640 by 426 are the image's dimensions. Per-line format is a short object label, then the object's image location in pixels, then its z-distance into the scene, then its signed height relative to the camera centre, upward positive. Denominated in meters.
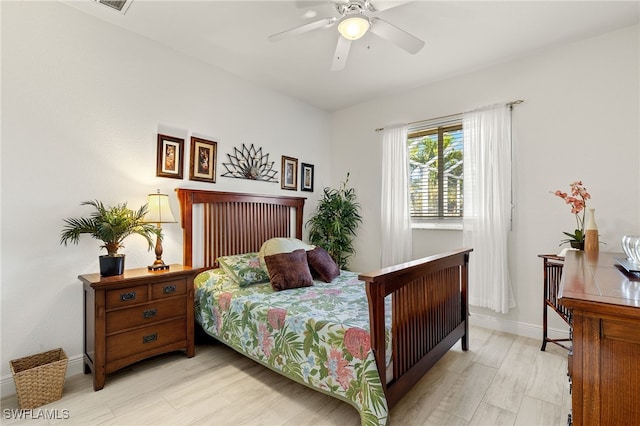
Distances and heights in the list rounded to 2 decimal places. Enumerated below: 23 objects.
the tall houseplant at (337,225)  4.01 -0.14
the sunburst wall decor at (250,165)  3.32 +0.56
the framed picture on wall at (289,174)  3.86 +0.53
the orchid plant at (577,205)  2.44 +0.07
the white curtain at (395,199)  3.63 +0.18
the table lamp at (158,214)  2.41 +0.00
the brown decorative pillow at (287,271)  2.65 -0.52
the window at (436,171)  3.40 +0.51
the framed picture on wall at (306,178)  4.10 +0.50
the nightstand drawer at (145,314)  2.12 -0.75
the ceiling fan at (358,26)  1.91 +1.22
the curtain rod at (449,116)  2.96 +1.11
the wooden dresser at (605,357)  0.80 -0.40
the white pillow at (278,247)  2.95 -0.33
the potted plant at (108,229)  2.18 -0.11
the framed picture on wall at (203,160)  2.97 +0.55
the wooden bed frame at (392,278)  1.67 -0.43
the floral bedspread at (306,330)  1.60 -0.77
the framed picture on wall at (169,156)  2.75 +0.54
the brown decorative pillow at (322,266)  3.00 -0.53
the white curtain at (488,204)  2.97 +0.11
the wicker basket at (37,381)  1.81 -1.03
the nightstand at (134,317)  2.05 -0.77
